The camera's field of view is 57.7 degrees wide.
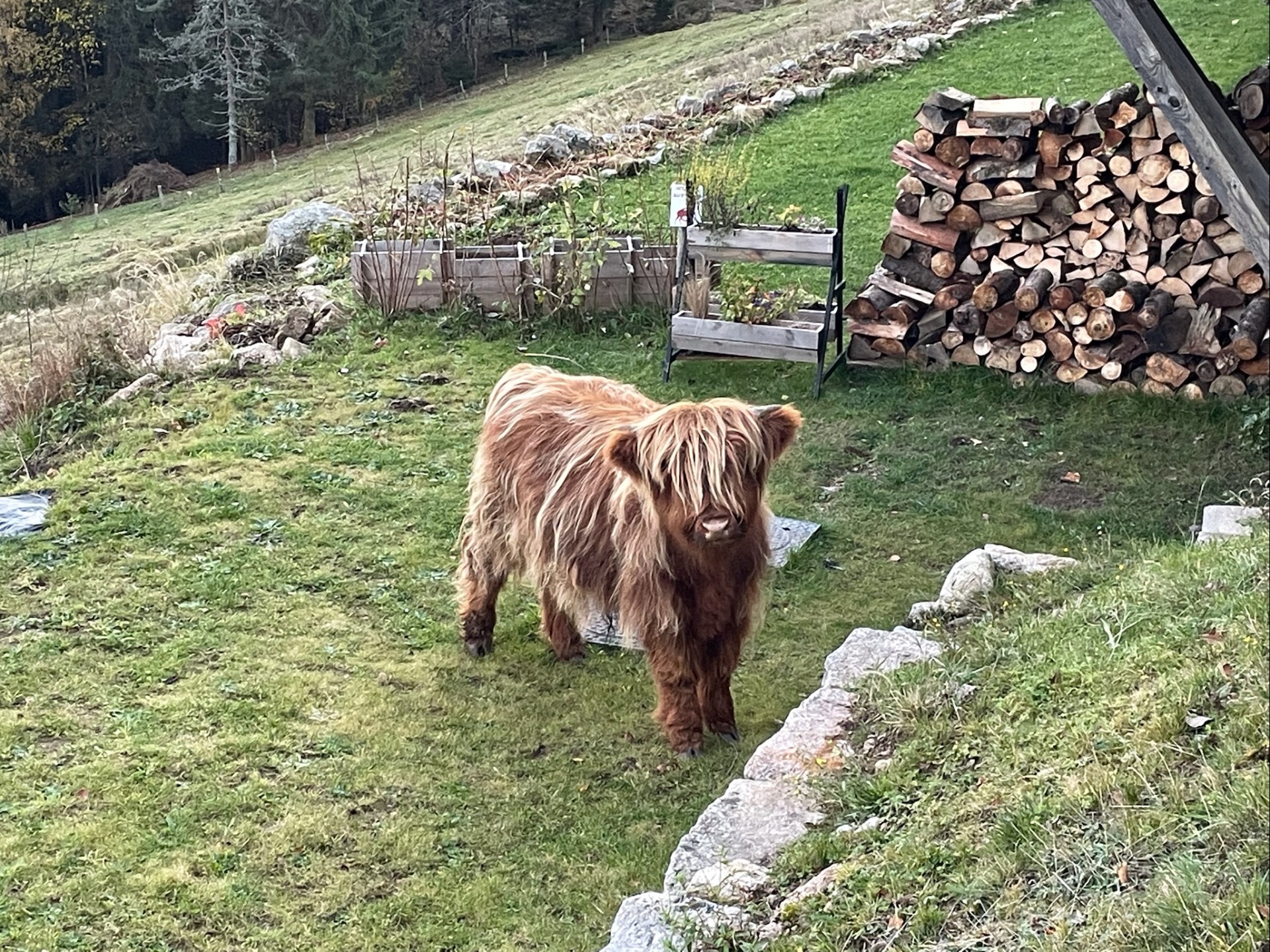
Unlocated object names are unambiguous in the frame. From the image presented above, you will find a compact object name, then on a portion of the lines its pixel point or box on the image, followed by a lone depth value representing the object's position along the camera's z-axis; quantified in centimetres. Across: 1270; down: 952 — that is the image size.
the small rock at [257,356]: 955
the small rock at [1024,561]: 507
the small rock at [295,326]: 1010
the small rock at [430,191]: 1285
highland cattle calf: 412
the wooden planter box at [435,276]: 1005
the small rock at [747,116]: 1570
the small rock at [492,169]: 1396
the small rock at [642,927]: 308
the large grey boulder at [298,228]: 1286
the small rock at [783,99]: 1619
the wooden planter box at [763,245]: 827
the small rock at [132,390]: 911
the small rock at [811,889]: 297
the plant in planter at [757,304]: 866
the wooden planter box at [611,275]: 983
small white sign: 862
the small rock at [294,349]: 970
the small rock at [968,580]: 495
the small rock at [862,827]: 322
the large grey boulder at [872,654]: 429
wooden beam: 400
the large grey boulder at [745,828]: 339
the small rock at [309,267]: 1196
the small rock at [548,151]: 1556
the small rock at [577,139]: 1607
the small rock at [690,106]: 1725
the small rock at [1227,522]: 457
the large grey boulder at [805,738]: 377
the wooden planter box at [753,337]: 828
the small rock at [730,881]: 318
